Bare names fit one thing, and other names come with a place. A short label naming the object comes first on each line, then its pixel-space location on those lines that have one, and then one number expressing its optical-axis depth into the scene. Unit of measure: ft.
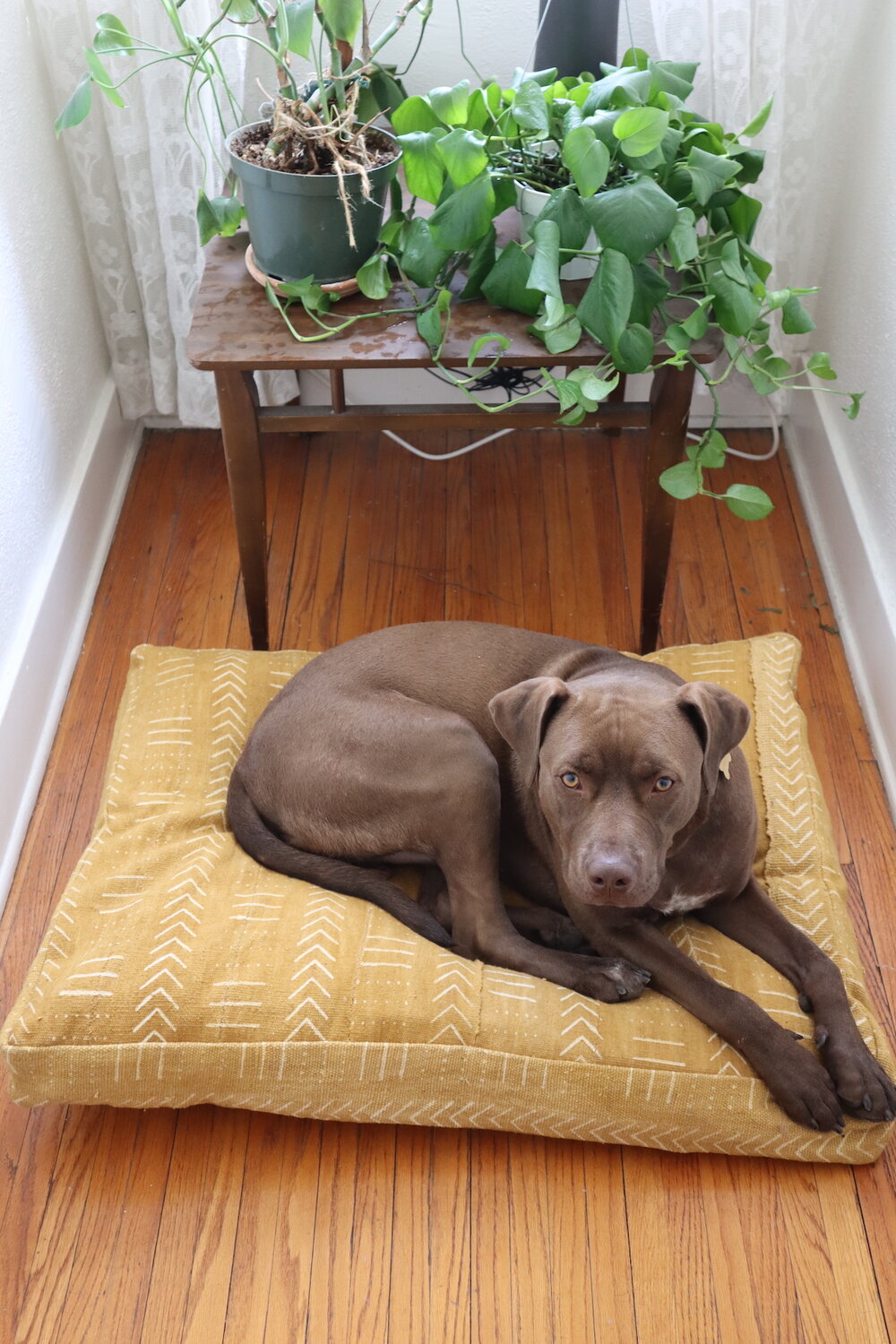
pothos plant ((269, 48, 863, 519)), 6.07
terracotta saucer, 6.99
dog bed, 5.53
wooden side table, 6.72
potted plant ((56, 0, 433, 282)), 6.19
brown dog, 5.44
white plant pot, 6.57
